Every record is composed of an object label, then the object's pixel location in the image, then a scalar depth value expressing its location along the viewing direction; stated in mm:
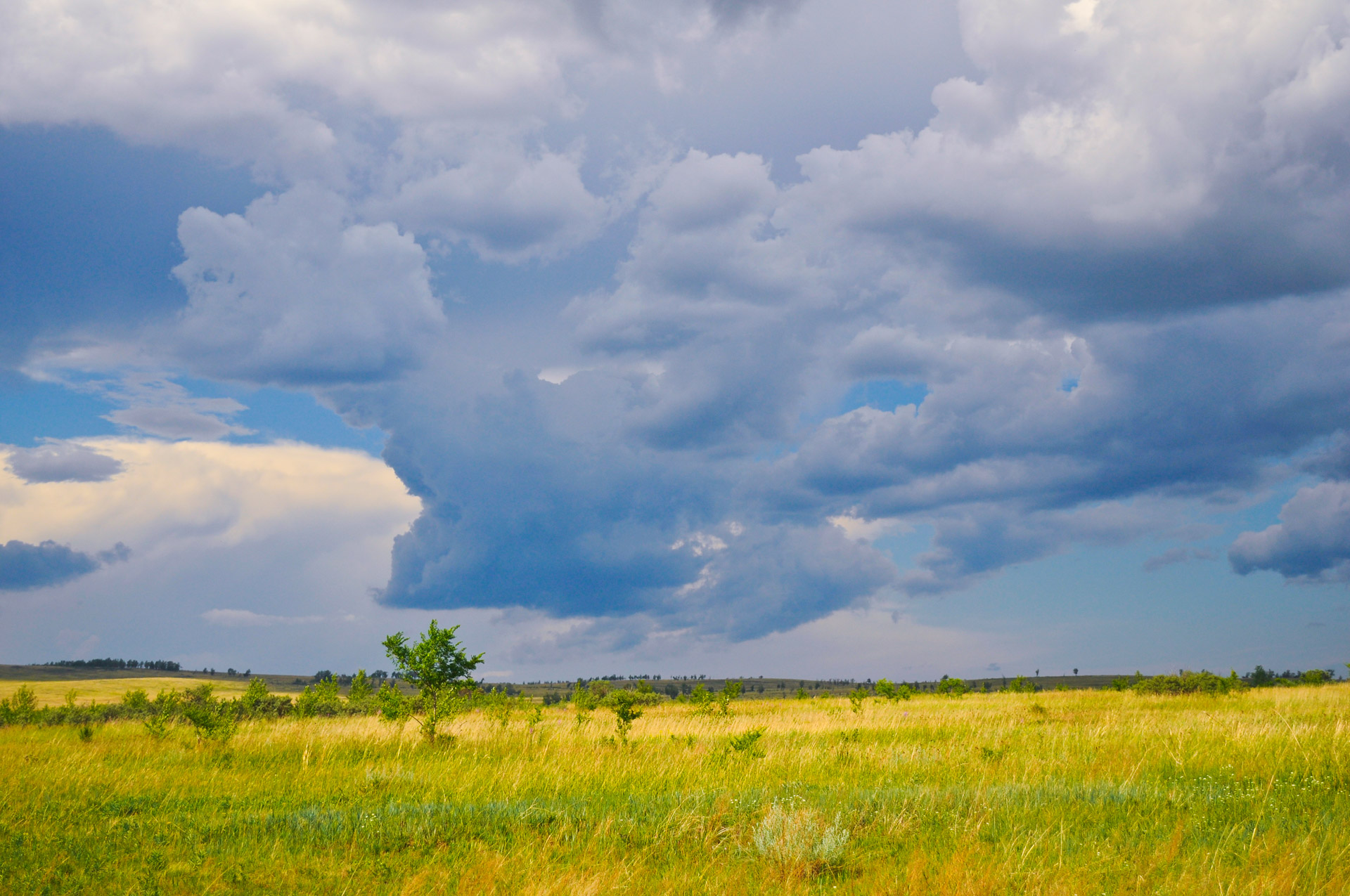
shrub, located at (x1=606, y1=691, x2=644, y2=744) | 18234
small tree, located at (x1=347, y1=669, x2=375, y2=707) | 44253
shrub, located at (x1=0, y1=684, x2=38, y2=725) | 32656
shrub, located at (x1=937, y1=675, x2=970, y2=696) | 53019
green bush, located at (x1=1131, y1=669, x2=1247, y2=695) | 45625
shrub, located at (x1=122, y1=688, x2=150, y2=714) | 44781
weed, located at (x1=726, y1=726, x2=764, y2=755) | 13383
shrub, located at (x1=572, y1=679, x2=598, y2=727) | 35566
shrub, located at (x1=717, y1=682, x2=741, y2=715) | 28531
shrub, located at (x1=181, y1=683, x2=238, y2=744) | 15570
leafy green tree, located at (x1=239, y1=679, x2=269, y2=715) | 33681
